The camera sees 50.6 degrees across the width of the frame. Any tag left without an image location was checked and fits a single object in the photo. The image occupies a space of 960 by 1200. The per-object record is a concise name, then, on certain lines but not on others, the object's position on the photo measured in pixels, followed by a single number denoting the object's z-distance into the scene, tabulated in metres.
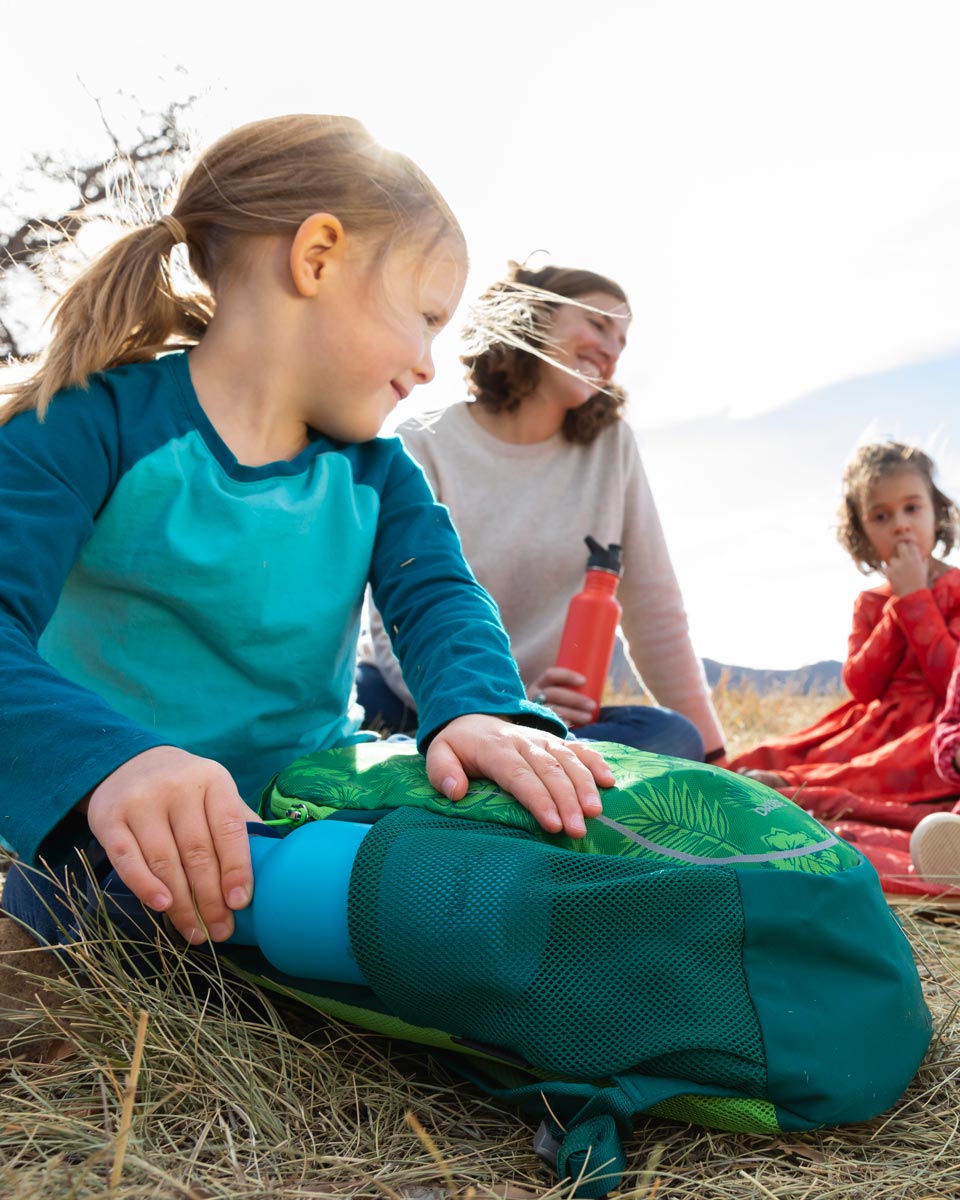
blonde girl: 1.14
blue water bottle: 0.89
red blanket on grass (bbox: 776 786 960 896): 2.07
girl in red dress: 2.68
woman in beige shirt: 2.79
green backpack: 0.82
